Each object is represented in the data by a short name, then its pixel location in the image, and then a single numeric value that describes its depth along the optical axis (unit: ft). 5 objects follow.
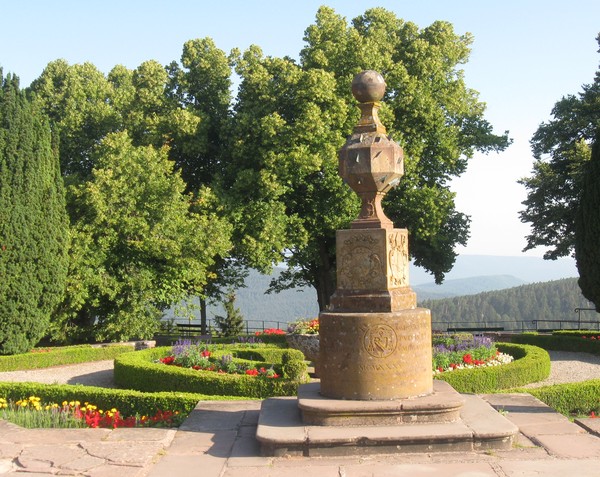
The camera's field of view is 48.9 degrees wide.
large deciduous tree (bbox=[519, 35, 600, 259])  90.48
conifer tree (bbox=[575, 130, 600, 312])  65.21
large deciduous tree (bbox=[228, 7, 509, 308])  77.82
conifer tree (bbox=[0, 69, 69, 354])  59.47
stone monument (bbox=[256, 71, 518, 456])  22.54
